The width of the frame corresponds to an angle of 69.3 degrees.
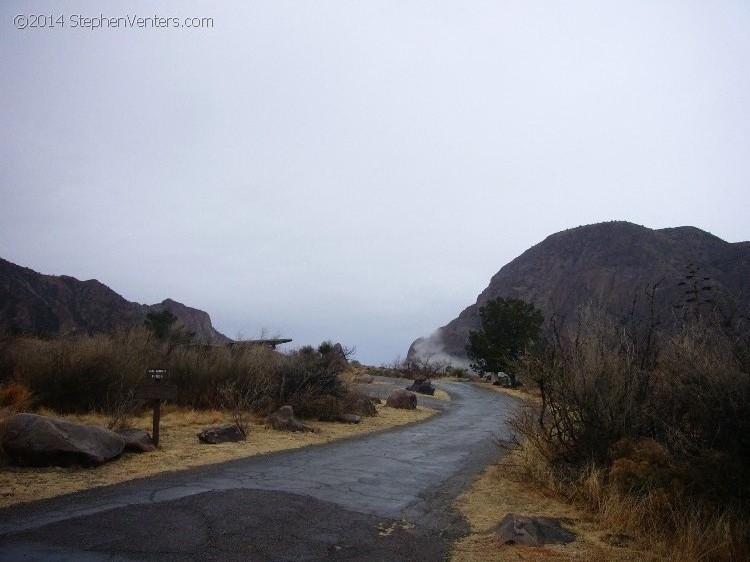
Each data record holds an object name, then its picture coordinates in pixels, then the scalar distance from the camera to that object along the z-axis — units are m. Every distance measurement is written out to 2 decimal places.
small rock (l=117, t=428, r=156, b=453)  9.80
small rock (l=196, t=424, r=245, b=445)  11.44
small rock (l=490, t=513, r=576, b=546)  5.61
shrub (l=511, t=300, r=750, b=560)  5.57
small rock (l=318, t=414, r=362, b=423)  16.50
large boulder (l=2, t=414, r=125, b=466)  8.20
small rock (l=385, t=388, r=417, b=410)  22.02
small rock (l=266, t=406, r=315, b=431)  13.91
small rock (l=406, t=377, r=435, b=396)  30.80
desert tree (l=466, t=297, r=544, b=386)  42.59
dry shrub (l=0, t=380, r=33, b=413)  12.19
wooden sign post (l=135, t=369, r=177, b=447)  10.43
